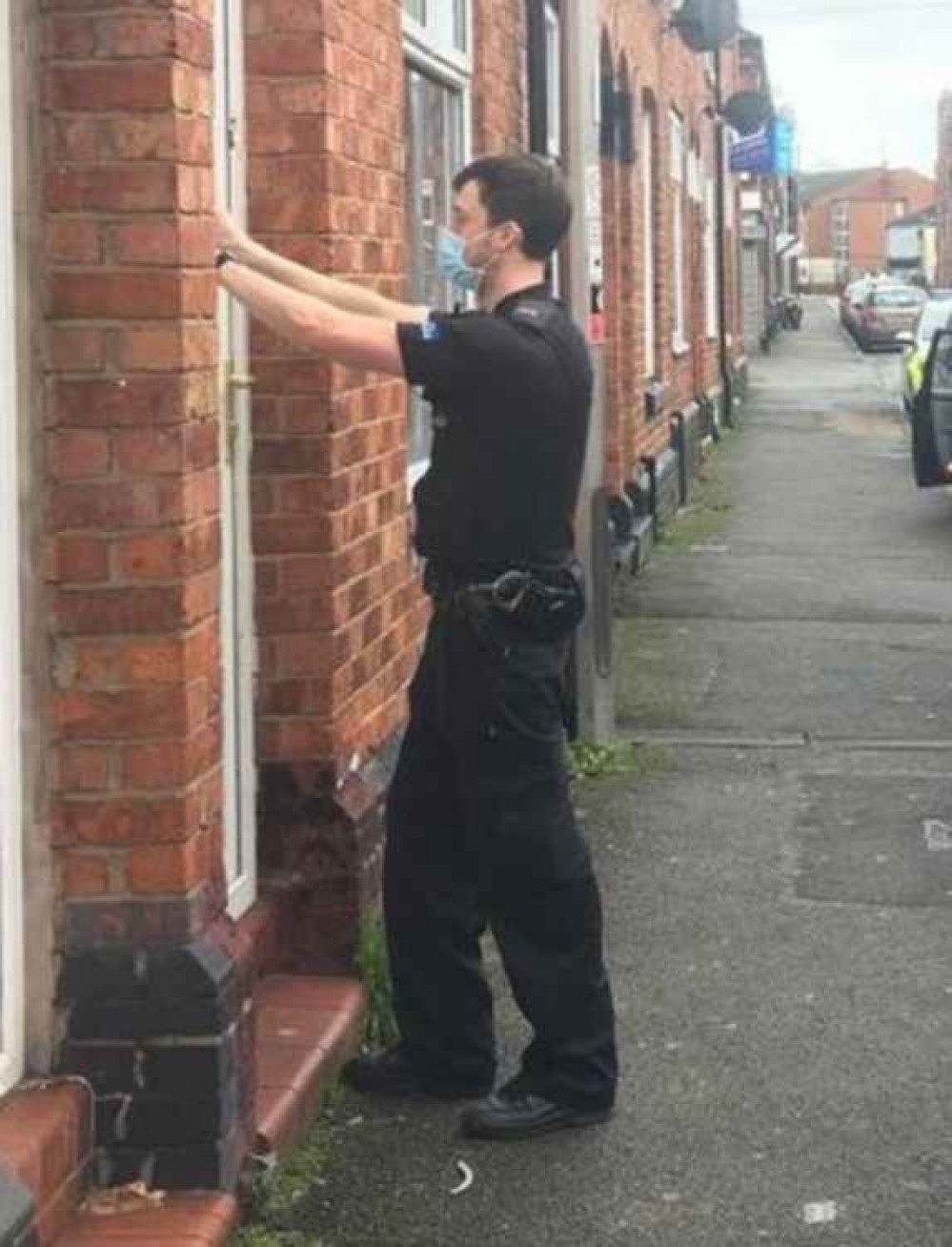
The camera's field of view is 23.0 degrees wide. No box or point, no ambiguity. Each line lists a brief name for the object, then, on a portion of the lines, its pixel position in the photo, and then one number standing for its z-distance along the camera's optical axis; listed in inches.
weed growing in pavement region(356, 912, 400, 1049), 219.1
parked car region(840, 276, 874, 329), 2329.0
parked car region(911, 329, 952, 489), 733.9
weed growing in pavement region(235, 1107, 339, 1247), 172.7
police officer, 183.5
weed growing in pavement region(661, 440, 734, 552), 682.2
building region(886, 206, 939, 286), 4037.9
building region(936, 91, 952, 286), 3553.2
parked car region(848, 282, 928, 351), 2137.1
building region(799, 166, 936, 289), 5654.5
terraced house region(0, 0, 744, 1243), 161.5
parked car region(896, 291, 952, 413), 1082.1
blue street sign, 1159.0
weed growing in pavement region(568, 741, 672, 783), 348.5
